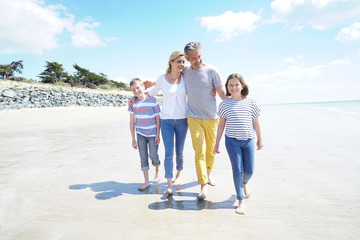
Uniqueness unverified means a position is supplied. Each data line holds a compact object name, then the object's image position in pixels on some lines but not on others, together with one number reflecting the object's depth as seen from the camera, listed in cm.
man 298
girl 257
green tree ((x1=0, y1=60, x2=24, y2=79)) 2925
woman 304
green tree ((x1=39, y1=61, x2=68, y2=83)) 3194
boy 323
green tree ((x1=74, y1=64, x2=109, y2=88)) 3747
